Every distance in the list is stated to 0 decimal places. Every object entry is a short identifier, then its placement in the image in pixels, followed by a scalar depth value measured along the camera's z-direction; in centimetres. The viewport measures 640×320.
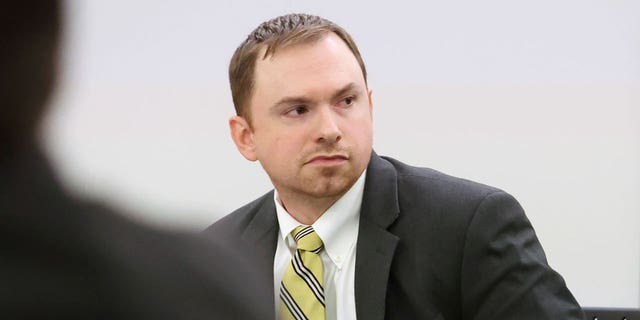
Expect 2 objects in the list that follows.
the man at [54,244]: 99
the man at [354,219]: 314
